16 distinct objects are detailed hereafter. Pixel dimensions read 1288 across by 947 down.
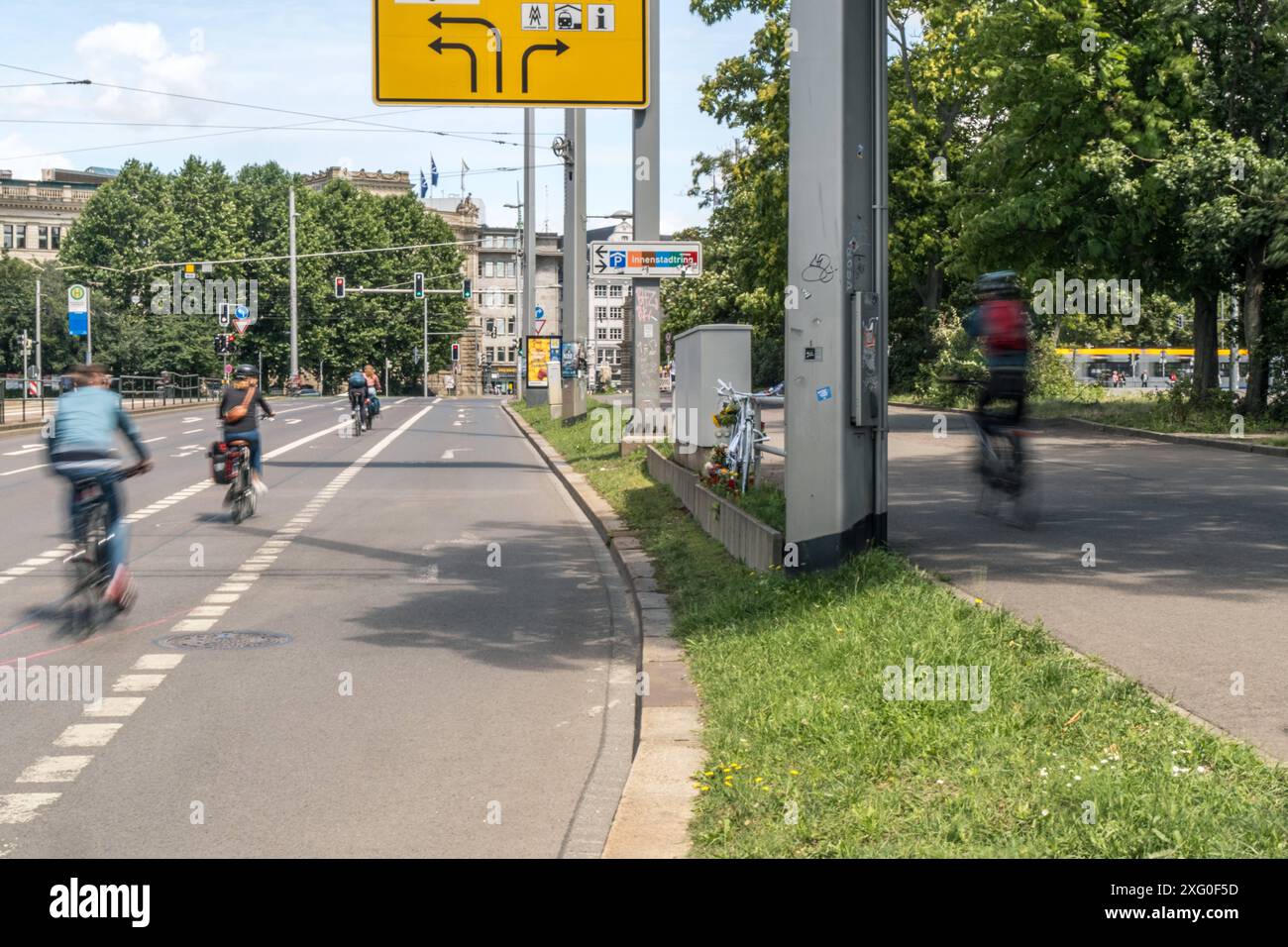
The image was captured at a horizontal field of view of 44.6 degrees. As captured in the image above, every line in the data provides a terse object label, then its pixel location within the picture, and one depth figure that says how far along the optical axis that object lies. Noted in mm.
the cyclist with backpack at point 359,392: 37281
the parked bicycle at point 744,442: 13164
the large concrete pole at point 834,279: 9969
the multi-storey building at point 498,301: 163625
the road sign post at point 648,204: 21219
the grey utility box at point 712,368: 15102
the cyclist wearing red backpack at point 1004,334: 13406
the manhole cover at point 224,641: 9320
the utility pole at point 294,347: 85938
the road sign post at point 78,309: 41344
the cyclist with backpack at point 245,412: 16938
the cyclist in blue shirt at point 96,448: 10156
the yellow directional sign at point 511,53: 16375
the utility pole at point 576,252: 30594
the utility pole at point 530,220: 43844
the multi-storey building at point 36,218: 134875
